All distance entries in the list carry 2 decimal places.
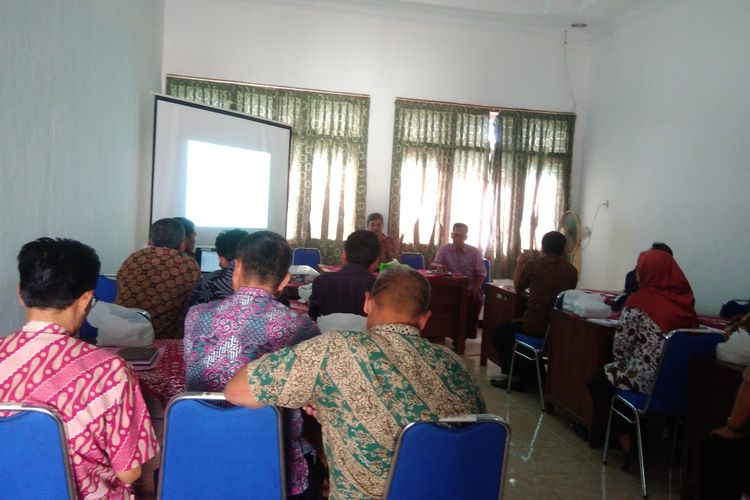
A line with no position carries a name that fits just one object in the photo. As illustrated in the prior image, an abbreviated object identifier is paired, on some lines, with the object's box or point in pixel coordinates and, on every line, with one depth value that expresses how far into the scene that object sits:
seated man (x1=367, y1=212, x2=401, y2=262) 6.36
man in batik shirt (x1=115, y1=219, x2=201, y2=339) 3.09
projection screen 5.50
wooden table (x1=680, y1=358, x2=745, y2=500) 2.71
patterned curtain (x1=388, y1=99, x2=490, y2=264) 7.24
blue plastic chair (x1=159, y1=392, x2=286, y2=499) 1.58
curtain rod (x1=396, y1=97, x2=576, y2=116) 7.21
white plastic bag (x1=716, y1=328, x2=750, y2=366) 2.72
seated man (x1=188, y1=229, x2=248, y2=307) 2.95
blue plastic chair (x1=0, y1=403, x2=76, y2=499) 1.33
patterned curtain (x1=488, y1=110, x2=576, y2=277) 7.41
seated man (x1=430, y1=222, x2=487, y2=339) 6.48
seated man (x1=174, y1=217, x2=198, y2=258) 4.05
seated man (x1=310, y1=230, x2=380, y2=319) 3.53
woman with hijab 3.17
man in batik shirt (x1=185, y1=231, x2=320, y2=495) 1.87
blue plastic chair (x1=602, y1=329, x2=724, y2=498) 2.94
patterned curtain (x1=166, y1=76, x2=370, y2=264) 6.96
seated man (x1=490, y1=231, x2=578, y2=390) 4.53
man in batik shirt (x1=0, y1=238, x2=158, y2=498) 1.40
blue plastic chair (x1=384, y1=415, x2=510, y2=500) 1.49
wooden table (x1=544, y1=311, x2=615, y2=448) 3.62
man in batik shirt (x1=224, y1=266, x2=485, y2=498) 1.50
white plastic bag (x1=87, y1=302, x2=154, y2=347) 2.34
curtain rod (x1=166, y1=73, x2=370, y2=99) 6.75
